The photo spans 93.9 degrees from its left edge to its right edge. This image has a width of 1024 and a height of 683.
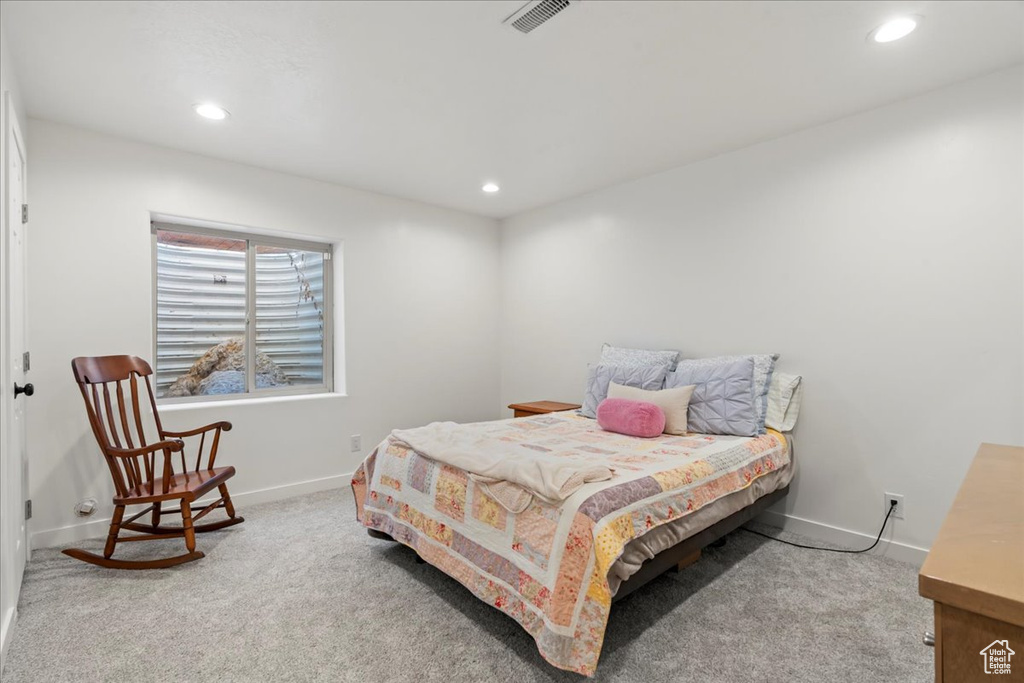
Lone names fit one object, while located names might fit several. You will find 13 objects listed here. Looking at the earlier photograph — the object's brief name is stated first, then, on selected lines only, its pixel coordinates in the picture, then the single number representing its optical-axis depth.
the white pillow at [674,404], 2.88
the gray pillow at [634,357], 3.40
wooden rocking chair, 2.43
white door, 1.83
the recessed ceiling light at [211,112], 2.59
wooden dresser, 0.54
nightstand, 3.89
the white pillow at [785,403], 2.86
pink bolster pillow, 2.79
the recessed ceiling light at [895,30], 1.93
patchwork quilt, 1.54
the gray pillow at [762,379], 2.86
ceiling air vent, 1.82
